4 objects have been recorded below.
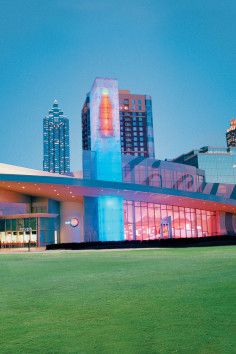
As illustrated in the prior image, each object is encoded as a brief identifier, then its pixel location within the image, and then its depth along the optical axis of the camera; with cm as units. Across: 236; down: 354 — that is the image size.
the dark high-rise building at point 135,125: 15200
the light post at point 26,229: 4709
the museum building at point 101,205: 4312
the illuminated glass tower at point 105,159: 4972
